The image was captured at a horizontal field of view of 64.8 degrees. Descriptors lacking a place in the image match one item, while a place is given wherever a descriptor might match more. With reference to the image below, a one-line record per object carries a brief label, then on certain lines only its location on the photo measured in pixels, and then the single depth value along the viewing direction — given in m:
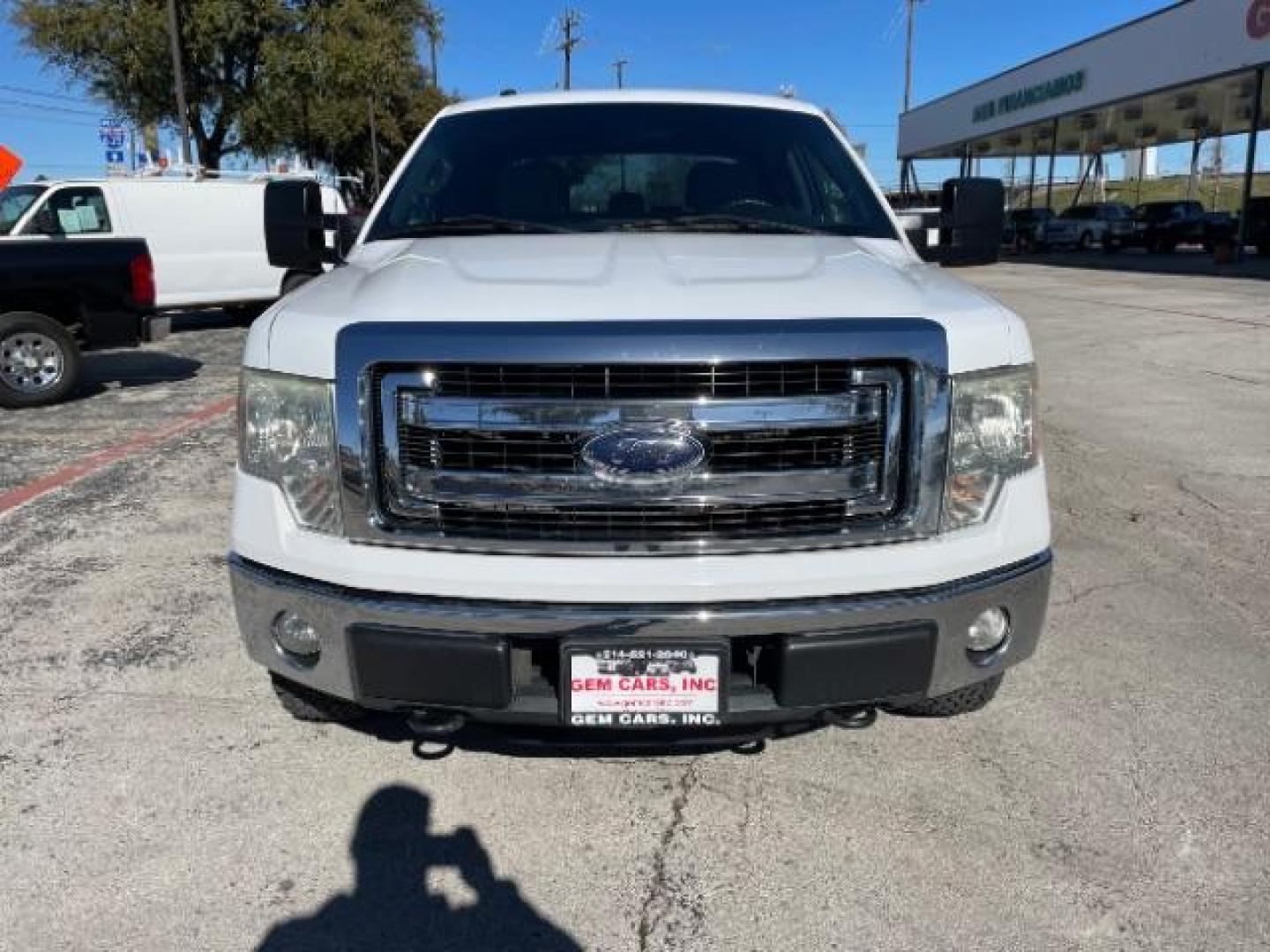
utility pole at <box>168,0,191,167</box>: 21.83
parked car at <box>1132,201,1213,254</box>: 31.94
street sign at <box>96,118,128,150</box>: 22.97
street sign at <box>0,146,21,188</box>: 14.98
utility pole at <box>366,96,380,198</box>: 31.53
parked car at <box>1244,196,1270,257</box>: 28.12
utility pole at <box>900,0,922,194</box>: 48.38
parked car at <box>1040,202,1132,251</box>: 34.56
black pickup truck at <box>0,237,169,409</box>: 8.59
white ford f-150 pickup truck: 2.23
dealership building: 23.75
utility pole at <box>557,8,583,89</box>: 55.74
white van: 11.86
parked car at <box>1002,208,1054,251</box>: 36.31
